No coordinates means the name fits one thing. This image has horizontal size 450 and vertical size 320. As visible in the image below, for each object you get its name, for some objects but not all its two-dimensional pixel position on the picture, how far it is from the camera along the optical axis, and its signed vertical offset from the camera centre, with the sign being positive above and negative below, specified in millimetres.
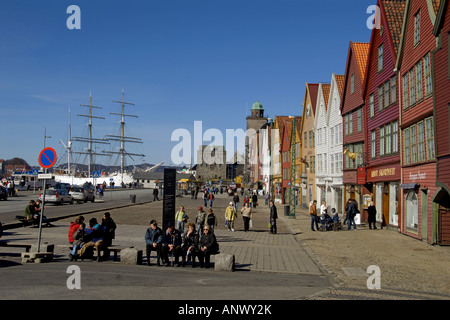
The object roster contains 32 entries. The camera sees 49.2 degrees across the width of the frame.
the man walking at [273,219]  25609 -1504
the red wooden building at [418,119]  21047 +3379
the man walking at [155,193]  62812 -523
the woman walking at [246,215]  27344 -1406
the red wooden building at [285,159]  63062 +4176
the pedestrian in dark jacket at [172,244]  14414 -1633
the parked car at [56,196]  46438 -812
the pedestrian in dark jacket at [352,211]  28141 -1128
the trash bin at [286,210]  39403 -1603
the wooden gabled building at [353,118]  34875 +5584
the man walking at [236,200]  43075 -890
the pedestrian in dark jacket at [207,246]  14195 -1637
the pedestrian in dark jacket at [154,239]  14313 -1493
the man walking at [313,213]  27705 -1244
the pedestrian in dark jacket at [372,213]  28391 -1271
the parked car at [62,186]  66644 +265
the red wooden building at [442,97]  18688 +3703
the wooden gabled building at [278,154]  69938 +5609
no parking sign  14734 +917
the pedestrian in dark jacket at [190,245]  14336 -1639
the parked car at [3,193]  48750 -597
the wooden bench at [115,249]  14832 -1833
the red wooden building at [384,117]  27375 +4525
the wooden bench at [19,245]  14794 -1734
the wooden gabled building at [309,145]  51362 +4938
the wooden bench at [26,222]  24550 -1735
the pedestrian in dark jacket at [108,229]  15117 -1270
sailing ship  147500 +12287
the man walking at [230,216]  27438 -1454
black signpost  17453 -257
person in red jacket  15297 -1278
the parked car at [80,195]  52575 -752
